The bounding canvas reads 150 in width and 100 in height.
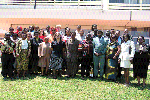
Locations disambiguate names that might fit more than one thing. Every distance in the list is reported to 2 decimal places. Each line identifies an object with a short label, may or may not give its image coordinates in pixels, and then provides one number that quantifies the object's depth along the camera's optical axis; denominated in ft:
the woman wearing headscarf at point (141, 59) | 21.90
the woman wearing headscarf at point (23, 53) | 23.86
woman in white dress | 21.74
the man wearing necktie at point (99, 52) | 23.43
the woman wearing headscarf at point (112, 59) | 23.20
